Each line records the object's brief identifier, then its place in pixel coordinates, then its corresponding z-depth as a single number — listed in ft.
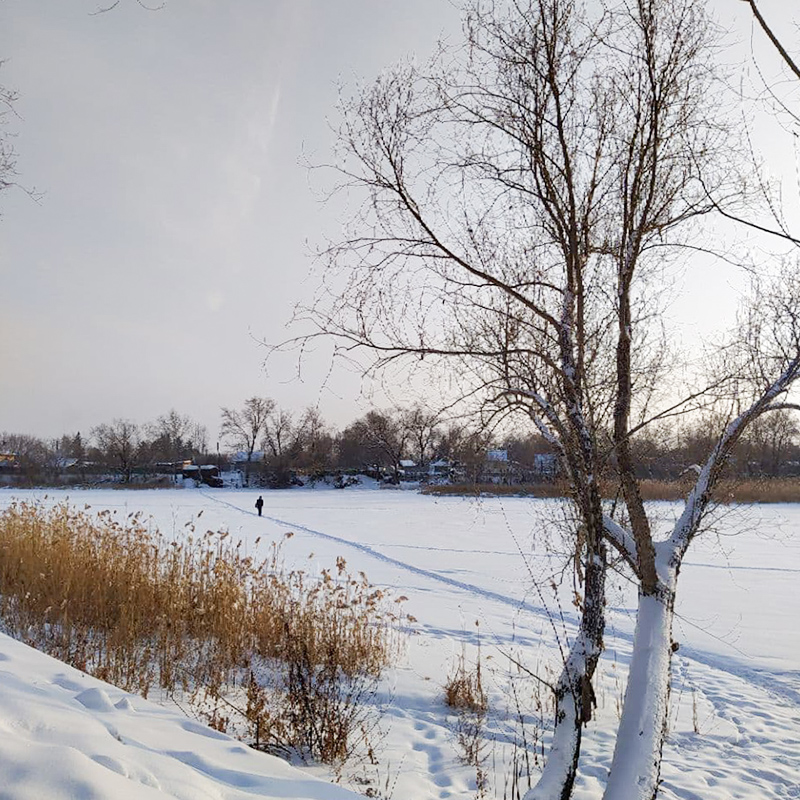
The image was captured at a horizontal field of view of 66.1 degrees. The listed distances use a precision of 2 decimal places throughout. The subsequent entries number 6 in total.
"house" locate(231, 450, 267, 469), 261.24
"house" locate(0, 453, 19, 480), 205.52
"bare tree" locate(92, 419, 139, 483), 213.87
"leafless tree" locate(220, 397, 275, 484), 273.54
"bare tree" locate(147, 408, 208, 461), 282.36
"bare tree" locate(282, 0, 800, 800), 12.41
